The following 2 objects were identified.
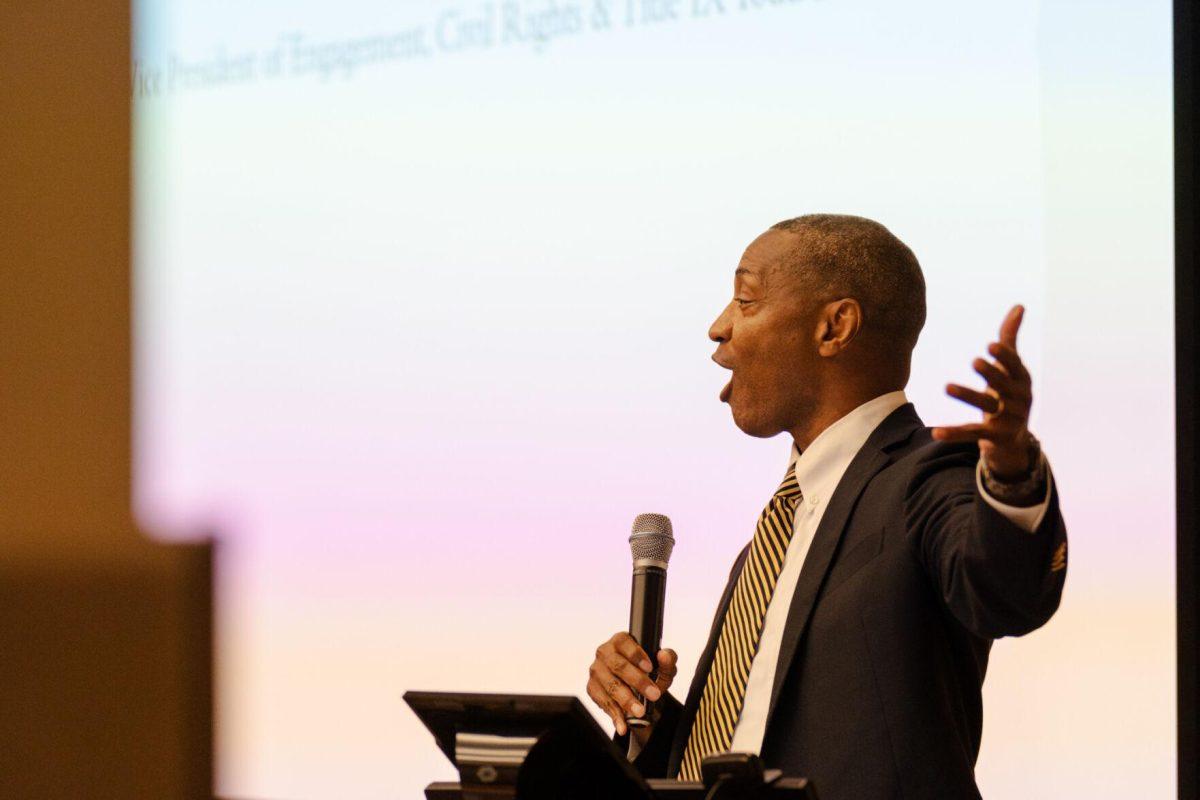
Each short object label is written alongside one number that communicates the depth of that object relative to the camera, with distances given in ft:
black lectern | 21.11
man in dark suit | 21.66
